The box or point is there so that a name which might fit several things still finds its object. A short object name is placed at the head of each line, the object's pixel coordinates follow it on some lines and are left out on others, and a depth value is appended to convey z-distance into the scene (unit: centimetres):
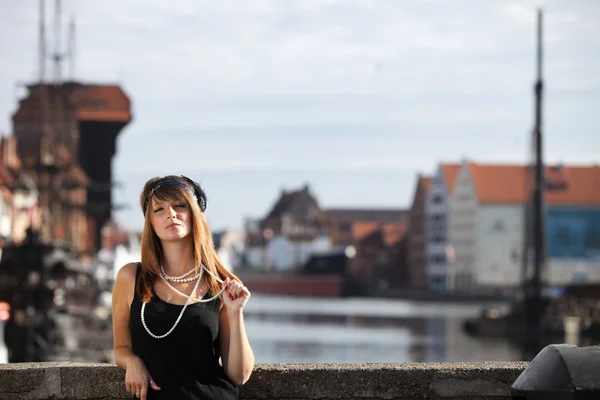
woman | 615
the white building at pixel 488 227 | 18794
